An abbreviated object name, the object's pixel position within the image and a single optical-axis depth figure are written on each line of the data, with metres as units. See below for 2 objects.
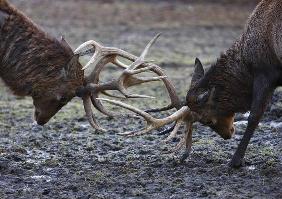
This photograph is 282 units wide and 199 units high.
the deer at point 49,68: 18.58
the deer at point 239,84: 17.61
